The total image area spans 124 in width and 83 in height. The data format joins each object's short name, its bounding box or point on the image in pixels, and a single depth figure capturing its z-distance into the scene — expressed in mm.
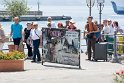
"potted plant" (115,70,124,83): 9016
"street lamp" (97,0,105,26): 31742
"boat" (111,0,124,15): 69288
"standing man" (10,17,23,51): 17875
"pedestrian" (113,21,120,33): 20316
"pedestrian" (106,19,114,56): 19145
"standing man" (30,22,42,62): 17109
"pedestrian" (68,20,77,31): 17438
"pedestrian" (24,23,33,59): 18302
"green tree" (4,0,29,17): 53344
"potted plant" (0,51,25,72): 14211
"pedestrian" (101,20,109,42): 20250
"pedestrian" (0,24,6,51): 18456
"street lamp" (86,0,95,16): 28681
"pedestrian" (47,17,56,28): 18503
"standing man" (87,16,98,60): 18219
